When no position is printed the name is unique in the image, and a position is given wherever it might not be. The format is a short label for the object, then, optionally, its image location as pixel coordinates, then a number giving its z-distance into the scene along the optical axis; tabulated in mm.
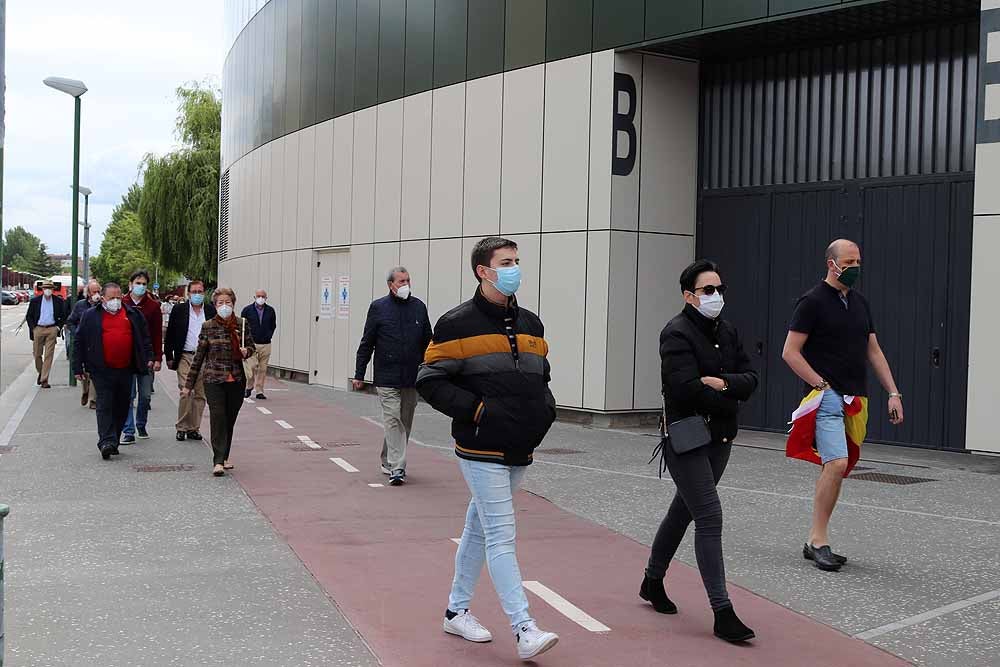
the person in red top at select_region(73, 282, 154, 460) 11281
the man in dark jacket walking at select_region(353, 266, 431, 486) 9820
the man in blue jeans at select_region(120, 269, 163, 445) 12281
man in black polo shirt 6629
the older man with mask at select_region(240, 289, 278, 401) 18484
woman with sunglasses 5195
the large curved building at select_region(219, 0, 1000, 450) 12195
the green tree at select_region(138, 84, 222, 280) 42656
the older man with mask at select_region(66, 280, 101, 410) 15120
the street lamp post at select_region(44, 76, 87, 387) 22891
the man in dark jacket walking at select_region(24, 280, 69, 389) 21250
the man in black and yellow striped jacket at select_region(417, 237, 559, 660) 4871
